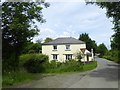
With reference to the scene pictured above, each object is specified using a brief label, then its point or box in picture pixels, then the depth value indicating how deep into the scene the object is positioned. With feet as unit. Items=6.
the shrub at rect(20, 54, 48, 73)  34.66
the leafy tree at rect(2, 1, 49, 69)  24.51
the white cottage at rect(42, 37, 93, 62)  74.01
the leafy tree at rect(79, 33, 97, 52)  120.73
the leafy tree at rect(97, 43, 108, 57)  155.63
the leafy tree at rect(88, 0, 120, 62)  23.28
